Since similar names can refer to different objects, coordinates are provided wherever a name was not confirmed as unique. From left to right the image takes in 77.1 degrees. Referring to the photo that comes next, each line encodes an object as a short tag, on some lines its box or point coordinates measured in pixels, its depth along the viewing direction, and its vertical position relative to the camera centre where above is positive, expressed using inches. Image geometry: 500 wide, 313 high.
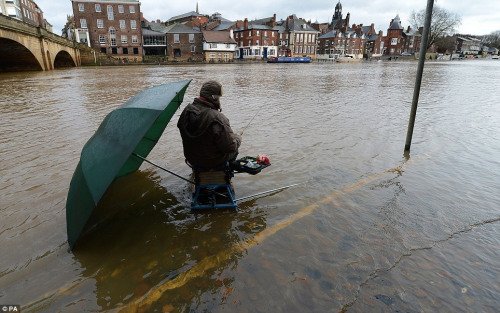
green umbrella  106.9 -31.5
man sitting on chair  140.2 -29.9
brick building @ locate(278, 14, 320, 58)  3484.3 +283.9
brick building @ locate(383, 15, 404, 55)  4274.1 +329.1
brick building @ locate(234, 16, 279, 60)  3169.3 +216.5
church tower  4332.7 +660.5
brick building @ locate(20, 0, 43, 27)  2604.3 +441.0
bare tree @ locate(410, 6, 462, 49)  3484.3 +434.3
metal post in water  219.0 +5.5
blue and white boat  2770.4 +24.8
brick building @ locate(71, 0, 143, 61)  2477.9 +272.5
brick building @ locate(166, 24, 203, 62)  2802.7 +164.4
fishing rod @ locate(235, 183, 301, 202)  171.0 -73.6
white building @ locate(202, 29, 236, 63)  2832.2 +139.8
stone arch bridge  1016.2 +52.0
